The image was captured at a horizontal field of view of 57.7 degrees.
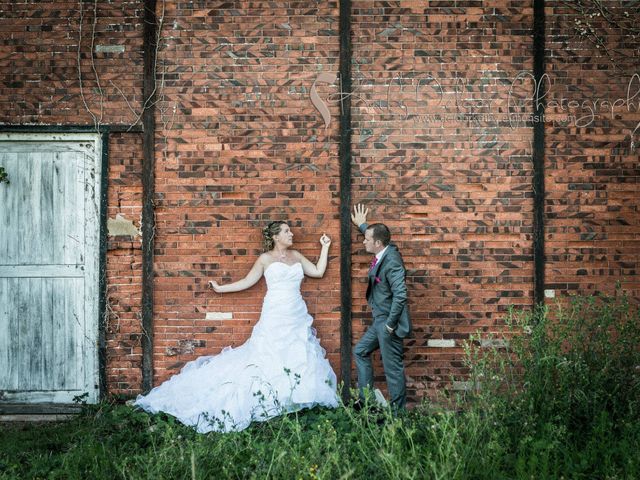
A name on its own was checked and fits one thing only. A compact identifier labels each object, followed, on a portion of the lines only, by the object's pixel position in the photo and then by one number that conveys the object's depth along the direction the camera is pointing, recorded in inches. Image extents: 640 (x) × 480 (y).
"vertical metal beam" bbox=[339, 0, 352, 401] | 243.0
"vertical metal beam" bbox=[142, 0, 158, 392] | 244.1
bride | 214.4
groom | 217.2
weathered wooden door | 248.8
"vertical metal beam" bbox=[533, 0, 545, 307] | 243.8
